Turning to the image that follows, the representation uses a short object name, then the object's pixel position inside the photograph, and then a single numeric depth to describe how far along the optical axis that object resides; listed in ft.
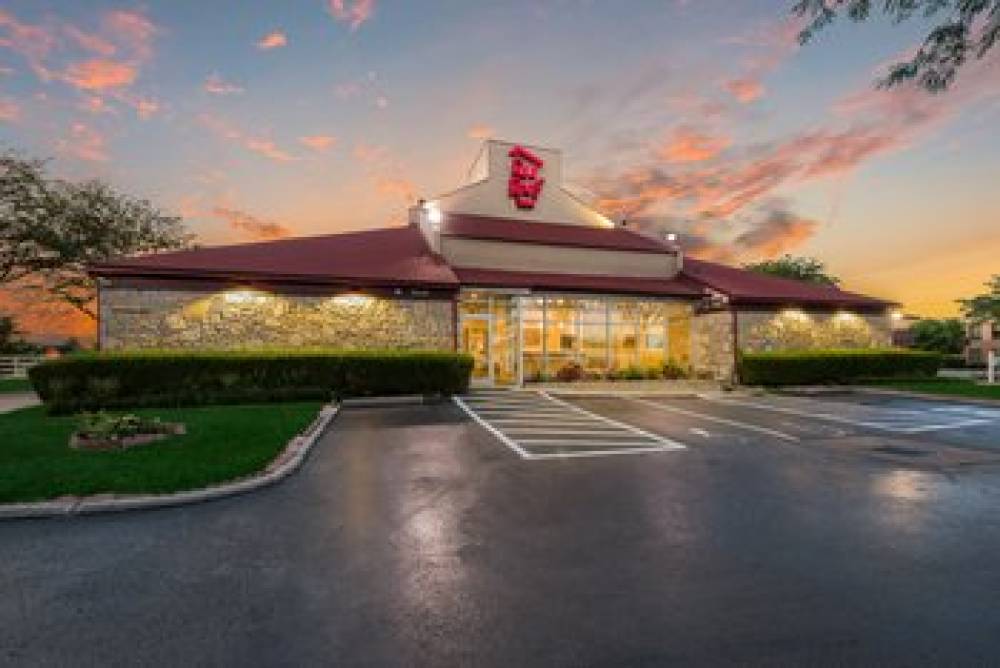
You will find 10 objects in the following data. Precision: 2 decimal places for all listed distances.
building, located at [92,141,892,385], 55.42
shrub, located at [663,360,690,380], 77.51
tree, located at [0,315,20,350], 115.03
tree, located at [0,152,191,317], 97.14
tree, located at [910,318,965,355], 173.68
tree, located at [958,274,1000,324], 149.07
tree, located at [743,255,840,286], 181.98
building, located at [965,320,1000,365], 178.84
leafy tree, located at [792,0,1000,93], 16.84
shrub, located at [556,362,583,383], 72.94
